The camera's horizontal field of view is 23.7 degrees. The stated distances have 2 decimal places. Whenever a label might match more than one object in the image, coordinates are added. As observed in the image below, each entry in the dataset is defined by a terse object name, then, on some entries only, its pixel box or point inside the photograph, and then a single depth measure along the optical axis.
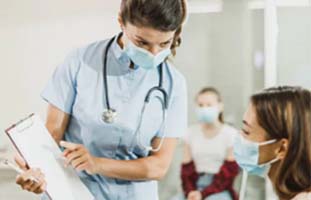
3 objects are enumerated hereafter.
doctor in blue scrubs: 2.45
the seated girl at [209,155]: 3.55
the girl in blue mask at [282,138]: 2.30
